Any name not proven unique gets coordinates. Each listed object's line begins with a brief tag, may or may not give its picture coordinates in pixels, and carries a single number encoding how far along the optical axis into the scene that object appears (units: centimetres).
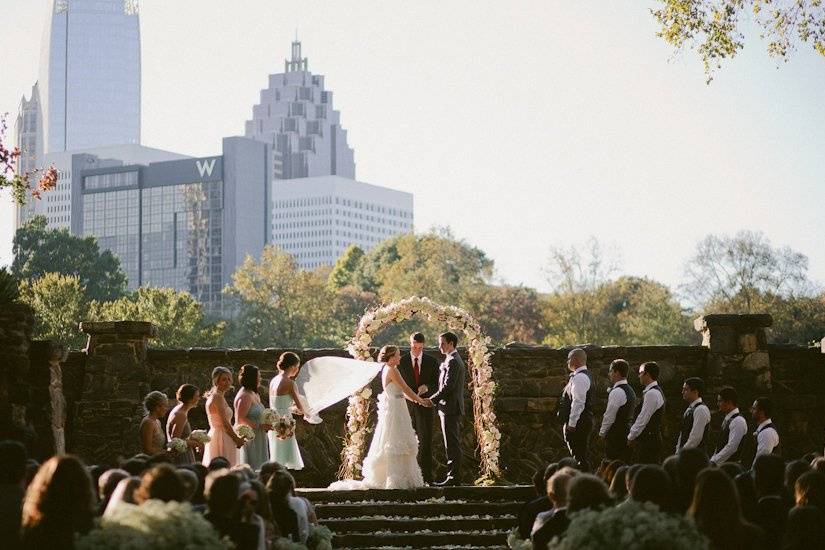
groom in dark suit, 1557
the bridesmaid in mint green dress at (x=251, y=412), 1377
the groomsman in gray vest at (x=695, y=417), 1366
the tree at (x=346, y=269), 10175
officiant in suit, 1580
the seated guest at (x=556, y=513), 902
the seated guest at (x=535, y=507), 1036
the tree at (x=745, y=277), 6550
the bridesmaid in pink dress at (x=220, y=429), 1363
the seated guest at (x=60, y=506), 761
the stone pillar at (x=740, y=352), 1783
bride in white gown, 1541
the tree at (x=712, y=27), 1777
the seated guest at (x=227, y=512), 821
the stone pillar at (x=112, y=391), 1711
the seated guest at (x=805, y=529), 823
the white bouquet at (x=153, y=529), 756
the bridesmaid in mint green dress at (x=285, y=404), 1465
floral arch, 1681
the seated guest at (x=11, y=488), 812
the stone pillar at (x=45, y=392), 1606
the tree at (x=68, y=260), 8750
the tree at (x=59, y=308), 6556
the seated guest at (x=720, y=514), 798
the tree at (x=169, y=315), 6875
